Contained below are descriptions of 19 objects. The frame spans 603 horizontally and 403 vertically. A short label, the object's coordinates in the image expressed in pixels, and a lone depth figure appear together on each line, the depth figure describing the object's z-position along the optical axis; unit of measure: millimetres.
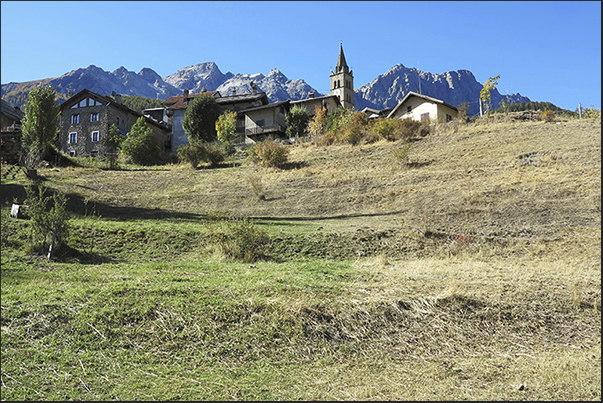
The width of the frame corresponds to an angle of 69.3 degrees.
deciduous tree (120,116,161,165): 43406
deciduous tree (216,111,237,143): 54438
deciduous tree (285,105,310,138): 57909
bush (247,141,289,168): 35781
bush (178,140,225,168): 38406
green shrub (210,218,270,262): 13023
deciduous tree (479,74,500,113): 53188
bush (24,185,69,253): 11281
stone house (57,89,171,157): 54844
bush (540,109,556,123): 39188
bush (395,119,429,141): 40250
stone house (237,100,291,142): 59562
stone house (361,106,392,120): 66406
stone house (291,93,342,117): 65125
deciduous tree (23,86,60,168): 35250
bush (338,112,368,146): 41438
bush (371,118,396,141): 40188
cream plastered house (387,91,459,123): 48375
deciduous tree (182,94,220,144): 58000
